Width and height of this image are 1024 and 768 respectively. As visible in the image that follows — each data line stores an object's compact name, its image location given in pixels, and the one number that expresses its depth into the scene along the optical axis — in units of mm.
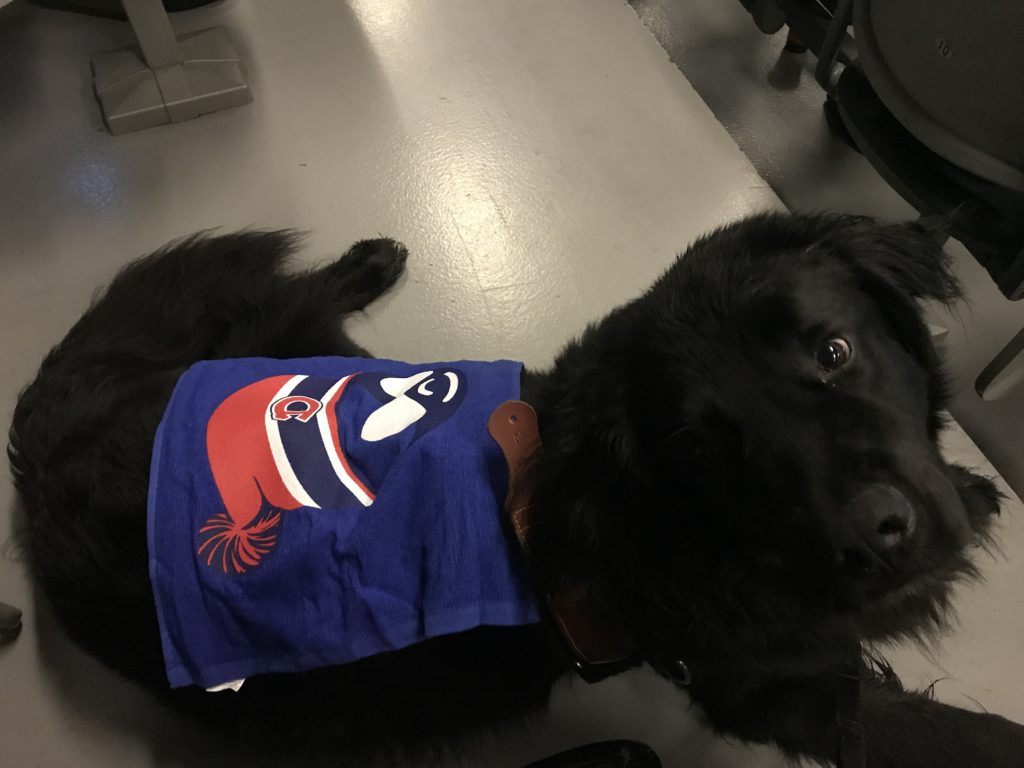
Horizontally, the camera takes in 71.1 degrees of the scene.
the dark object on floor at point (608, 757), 1165
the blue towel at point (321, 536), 844
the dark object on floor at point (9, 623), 1274
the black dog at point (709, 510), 770
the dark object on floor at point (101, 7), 2090
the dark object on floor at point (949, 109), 1034
